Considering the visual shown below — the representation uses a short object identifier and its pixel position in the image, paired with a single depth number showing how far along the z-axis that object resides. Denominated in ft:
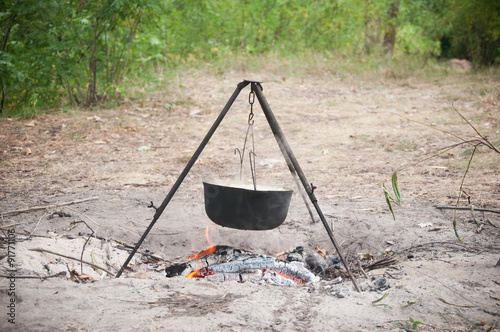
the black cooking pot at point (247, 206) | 9.32
